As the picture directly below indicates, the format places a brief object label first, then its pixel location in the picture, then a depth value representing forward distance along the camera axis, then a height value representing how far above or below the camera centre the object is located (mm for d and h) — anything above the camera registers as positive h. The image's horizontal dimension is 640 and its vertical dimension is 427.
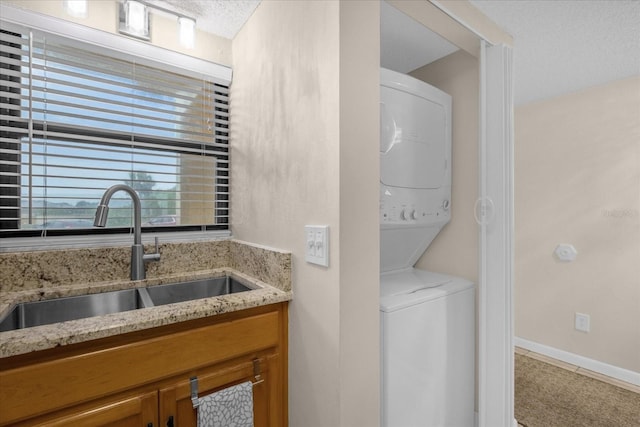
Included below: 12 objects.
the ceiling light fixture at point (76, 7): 1372 +908
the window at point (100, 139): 1361 +378
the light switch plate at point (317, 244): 1100 -107
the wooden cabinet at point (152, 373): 894 -525
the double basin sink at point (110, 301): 1255 -394
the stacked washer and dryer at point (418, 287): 1339 -368
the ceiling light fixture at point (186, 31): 1622 +947
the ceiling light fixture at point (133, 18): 1515 +957
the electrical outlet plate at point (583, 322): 2574 -885
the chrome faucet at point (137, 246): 1459 -149
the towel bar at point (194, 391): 1122 -631
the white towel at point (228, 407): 1128 -710
